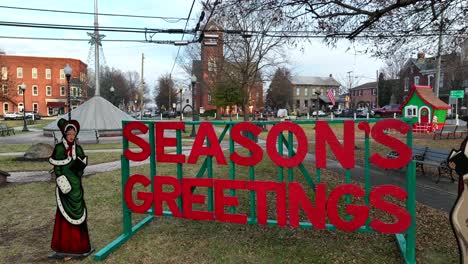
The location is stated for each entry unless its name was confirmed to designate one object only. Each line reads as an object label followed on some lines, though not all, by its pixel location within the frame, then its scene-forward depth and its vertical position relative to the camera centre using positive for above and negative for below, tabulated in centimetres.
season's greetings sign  419 -94
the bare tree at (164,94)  7902 +505
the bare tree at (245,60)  2683 +449
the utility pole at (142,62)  5091 +790
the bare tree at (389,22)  758 +222
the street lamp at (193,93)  2238 +141
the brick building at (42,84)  6266 +596
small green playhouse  2227 +41
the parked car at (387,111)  4492 +48
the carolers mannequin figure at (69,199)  448 -109
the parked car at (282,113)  5260 +27
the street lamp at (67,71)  1430 +186
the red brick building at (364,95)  7578 +455
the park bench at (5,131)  2523 -115
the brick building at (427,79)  4803 +527
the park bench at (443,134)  1806 -109
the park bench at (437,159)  885 -125
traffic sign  2839 +169
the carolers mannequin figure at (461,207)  332 -90
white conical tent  2308 -12
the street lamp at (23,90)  2924 +73
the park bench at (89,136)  2013 -124
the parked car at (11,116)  5275 -9
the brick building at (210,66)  3164 +508
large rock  1283 -139
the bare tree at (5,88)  3569 +313
